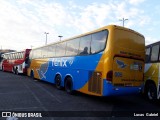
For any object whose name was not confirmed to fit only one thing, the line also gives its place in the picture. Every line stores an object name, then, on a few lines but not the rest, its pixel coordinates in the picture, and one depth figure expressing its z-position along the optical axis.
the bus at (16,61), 14.59
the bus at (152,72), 6.09
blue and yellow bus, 5.40
